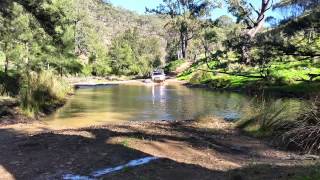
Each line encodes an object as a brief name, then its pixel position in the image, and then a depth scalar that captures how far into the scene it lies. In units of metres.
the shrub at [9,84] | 14.27
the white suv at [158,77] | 34.84
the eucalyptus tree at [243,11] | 13.60
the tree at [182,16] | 47.97
